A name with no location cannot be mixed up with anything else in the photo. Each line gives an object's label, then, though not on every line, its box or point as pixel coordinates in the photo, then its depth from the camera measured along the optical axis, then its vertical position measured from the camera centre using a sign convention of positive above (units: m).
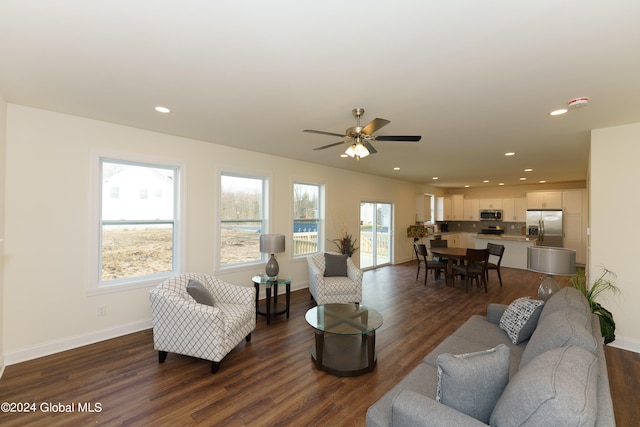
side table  3.97 -1.20
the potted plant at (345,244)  6.50 -0.62
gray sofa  1.10 -0.79
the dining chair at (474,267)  5.65 -1.00
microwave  9.81 +0.14
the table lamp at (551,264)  2.82 -0.46
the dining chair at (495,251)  6.04 -0.70
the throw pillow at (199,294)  3.00 -0.84
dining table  6.01 -0.80
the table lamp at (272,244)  4.41 -0.43
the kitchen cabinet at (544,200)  8.55 +0.62
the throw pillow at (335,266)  4.87 -0.85
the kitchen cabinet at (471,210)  10.45 +0.34
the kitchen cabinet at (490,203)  9.93 +0.56
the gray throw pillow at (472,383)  1.44 -0.86
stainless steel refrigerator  8.38 -0.21
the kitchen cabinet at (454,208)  10.82 +0.42
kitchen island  7.76 -0.78
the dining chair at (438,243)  7.25 -0.64
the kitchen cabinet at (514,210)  9.44 +0.32
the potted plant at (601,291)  2.99 -0.90
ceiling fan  2.71 +0.79
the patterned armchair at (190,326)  2.71 -1.10
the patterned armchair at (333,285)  4.36 -1.08
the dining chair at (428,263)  6.24 -1.03
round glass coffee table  2.78 -1.35
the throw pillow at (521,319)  2.51 -0.93
